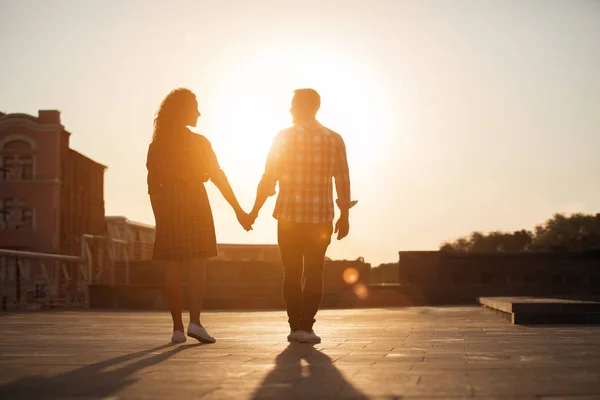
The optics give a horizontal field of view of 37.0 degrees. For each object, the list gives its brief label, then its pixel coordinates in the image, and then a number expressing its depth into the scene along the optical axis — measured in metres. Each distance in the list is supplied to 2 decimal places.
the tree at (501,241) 142.25
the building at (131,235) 62.74
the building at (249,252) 72.00
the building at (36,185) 51.69
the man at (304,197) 6.55
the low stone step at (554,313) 9.00
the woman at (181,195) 6.46
